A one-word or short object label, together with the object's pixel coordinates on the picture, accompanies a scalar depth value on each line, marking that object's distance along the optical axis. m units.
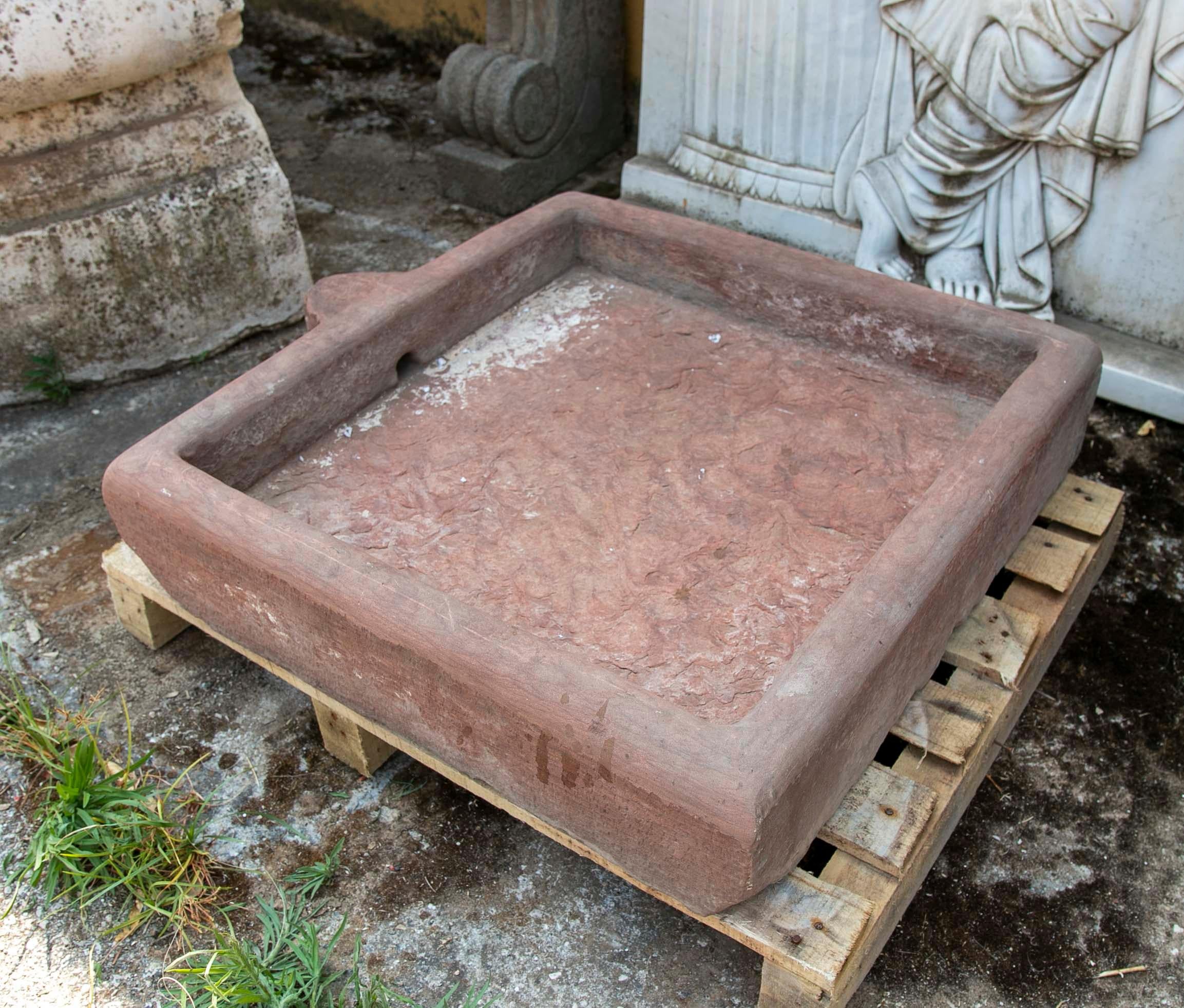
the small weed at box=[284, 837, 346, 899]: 2.12
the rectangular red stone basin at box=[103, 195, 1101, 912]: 1.72
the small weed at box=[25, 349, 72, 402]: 3.16
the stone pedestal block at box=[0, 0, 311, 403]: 2.87
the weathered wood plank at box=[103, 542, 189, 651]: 2.46
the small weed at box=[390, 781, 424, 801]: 2.30
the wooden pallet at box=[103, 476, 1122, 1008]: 1.79
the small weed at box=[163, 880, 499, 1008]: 1.90
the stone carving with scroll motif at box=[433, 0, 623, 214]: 4.06
